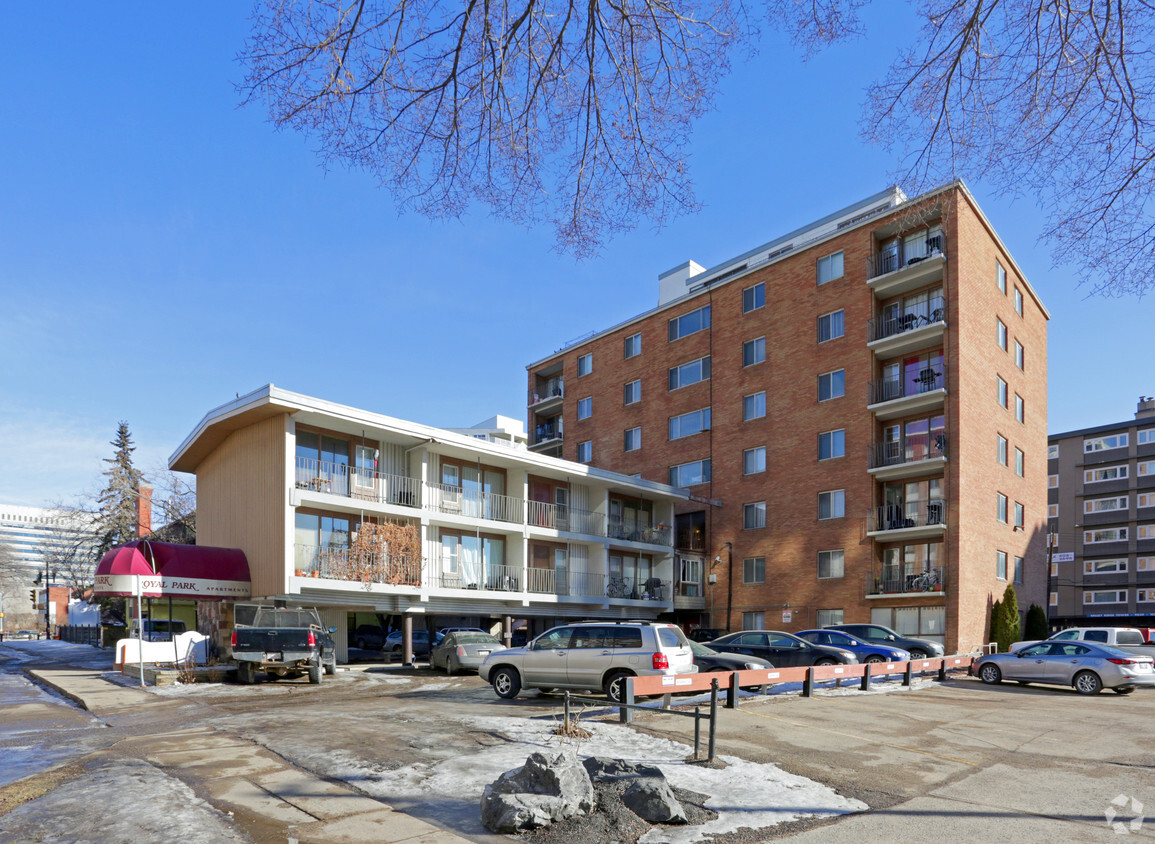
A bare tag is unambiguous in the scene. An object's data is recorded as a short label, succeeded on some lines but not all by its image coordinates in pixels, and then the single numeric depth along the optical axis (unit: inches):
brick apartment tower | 1365.7
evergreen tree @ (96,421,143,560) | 2220.7
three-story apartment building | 1077.8
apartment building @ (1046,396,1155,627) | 2696.9
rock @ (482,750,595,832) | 302.7
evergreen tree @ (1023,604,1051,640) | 1519.4
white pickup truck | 1067.3
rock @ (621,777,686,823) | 317.7
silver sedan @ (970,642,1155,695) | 880.9
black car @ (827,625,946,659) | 1085.8
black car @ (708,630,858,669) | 908.6
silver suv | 650.2
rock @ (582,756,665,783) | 341.7
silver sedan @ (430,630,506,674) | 1004.6
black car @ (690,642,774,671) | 788.6
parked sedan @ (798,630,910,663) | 960.3
